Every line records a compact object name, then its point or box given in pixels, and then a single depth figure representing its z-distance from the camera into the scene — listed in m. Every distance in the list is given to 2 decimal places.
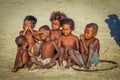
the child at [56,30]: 8.06
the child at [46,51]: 7.53
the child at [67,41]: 7.73
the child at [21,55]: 7.38
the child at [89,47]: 7.54
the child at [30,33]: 7.99
